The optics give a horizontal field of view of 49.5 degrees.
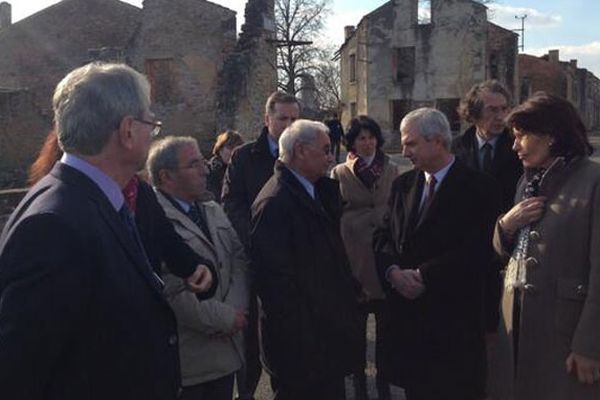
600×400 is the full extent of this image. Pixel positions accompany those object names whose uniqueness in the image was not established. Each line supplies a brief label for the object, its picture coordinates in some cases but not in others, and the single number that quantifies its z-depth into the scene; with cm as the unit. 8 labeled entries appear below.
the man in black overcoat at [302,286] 379
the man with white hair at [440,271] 396
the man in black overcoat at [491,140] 488
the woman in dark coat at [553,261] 318
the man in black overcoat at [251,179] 507
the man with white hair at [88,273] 201
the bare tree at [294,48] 3966
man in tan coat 362
